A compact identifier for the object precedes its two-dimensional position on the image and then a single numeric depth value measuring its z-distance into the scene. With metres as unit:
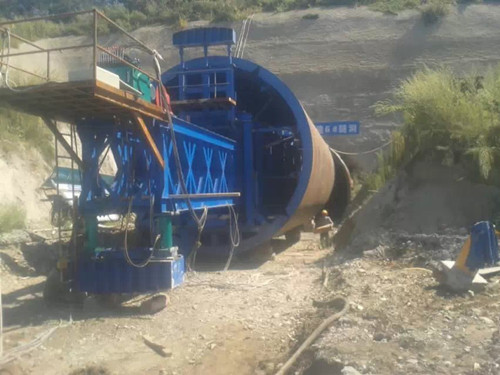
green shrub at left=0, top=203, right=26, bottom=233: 11.02
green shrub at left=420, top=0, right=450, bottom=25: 30.28
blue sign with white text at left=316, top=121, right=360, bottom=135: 22.58
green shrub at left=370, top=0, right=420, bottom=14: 31.75
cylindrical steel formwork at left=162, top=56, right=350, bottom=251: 12.70
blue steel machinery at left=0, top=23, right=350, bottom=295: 8.00
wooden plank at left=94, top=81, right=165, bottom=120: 6.66
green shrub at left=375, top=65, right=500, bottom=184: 11.66
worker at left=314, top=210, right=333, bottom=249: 14.99
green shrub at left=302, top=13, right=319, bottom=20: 31.49
